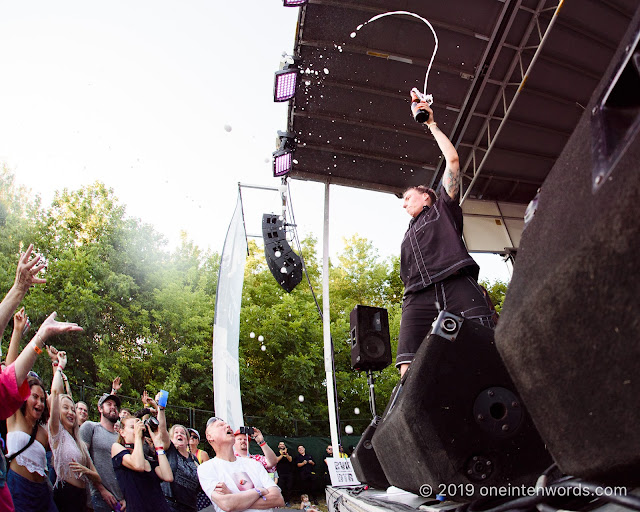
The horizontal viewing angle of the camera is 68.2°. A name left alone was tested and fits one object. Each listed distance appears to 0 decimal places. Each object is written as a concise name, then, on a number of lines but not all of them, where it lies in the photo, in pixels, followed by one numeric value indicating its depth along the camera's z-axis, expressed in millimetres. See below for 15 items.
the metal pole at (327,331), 6355
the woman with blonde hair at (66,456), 2984
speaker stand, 3746
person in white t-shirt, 2473
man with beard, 3430
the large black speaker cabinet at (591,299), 598
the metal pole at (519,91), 5694
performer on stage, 2348
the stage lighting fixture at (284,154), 7055
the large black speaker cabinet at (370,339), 3664
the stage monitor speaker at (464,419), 1430
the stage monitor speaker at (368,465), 2781
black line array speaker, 7590
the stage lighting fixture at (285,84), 6125
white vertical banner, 5496
